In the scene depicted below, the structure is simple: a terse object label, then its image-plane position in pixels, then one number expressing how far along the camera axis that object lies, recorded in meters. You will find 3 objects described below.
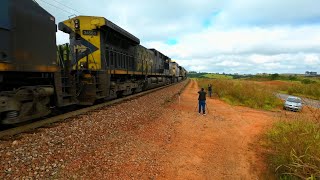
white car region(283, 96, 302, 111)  13.18
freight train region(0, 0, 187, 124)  3.56
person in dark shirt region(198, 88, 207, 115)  7.79
